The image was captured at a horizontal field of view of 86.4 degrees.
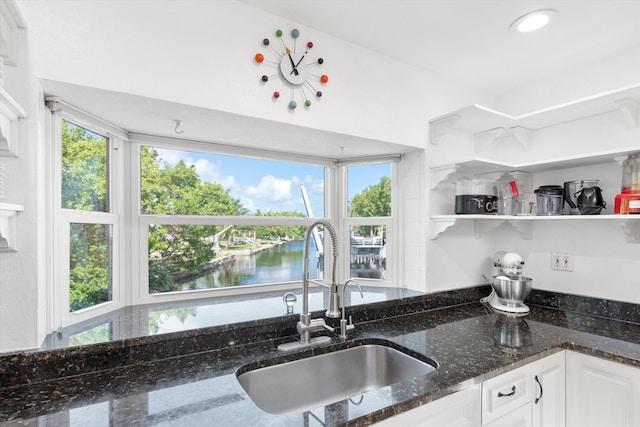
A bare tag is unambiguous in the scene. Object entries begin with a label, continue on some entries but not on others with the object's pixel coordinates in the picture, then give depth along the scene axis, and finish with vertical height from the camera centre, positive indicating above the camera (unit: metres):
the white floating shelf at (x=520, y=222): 1.72 -0.05
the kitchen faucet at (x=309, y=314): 1.52 -0.46
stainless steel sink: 1.34 -0.70
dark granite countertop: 0.95 -0.57
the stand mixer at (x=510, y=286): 1.99 -0.43
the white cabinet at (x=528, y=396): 1.29 -0.74
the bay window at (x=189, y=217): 1.46 -0.02
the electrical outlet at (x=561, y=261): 2.05 -0.30
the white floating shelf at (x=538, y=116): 1.68 +0.56
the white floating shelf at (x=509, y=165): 1.67 +0.27
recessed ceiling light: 1.50 +0.88
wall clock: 1.52 +0.66
